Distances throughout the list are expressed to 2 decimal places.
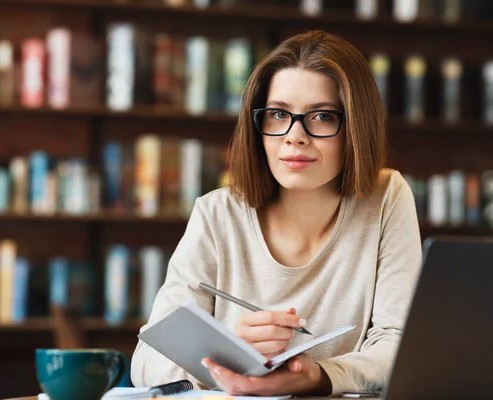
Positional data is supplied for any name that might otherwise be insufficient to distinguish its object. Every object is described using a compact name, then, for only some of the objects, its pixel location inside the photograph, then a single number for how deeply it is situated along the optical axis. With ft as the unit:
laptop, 5.37
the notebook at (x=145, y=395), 6.82
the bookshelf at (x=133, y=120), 14.10
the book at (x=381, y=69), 14.18
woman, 9.32
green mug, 5.65
